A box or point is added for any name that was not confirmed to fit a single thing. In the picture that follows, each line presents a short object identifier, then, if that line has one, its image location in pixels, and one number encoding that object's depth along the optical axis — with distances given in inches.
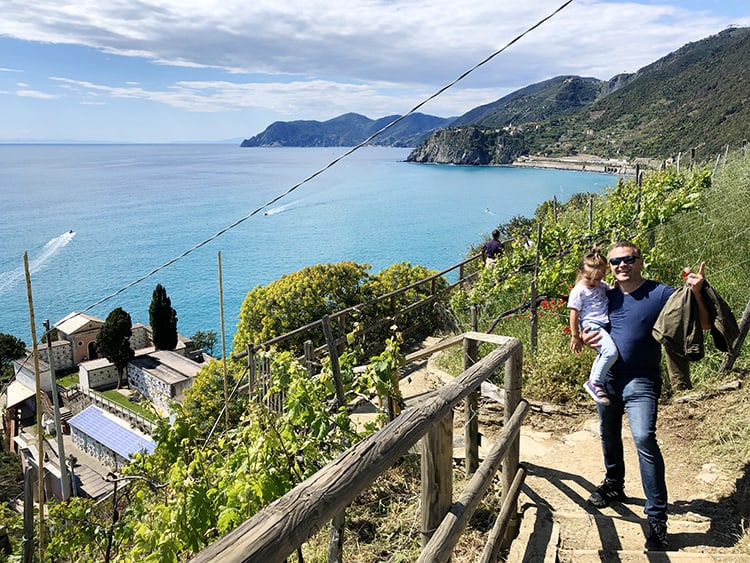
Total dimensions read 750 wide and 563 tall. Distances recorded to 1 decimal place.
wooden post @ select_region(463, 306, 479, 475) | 127.8
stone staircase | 113.5
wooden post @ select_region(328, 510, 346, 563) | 93.9
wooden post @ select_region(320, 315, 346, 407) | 185.0
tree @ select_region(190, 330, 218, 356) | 1535.4
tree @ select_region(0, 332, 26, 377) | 1396.4
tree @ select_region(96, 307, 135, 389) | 1258.0
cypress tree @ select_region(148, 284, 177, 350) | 1295.5
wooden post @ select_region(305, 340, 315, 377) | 225.1
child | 128.4
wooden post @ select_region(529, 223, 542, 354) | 244.2
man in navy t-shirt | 117.3
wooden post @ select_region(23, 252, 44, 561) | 128.8
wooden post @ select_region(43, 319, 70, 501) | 196.7
